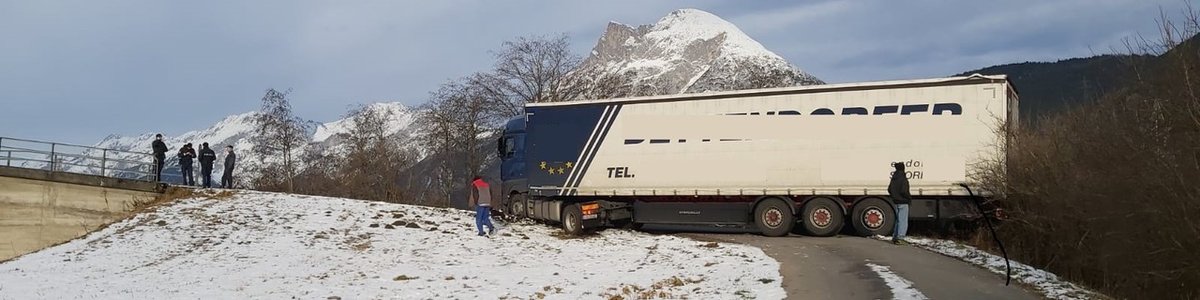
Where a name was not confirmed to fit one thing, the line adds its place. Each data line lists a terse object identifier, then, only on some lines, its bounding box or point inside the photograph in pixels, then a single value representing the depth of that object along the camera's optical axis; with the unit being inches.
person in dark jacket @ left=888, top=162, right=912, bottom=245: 581.6
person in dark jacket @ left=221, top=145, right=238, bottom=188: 1056.2
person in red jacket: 748.6
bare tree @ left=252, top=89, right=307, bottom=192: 1720.0
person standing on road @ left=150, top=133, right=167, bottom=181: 958.4
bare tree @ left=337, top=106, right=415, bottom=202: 1866.4
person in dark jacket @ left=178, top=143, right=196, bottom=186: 1008.9
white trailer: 654.5
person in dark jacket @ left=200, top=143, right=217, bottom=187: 1010.7
